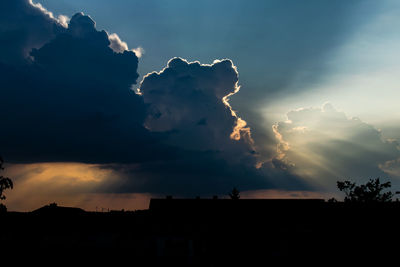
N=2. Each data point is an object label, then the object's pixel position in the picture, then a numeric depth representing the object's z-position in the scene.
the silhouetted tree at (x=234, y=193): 94.47
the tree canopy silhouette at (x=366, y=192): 64.00
